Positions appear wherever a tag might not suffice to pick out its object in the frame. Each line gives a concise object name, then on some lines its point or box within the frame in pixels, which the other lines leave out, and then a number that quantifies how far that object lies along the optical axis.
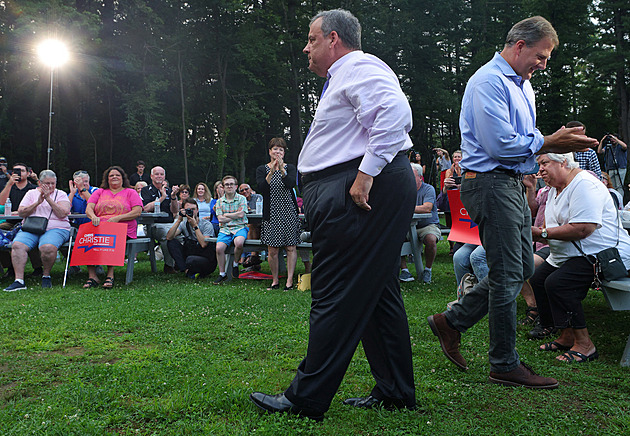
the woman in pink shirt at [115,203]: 7.57
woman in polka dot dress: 7.36
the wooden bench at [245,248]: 7.79
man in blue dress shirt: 2.85
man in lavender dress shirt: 2.32
